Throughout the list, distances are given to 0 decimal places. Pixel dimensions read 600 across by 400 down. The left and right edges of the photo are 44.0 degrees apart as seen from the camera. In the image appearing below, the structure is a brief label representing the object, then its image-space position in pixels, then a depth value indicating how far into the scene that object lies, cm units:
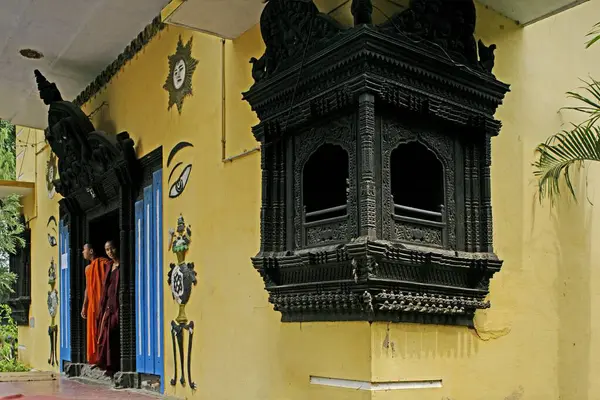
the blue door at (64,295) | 830
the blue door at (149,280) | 597
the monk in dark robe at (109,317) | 707
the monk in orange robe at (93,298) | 736
